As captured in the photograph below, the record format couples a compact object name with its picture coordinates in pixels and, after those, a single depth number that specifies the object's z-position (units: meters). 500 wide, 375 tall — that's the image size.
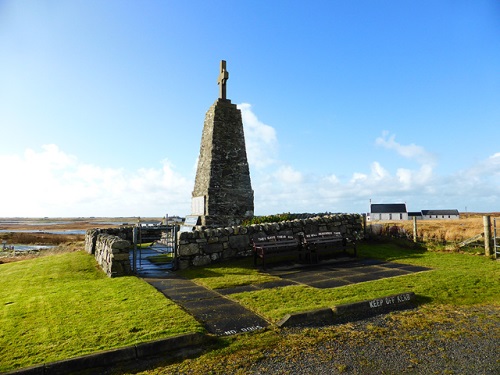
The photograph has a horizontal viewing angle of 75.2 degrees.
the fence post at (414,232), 15.11
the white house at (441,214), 74.15
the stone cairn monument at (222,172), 16.39
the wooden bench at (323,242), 11.06
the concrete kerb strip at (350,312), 5.20
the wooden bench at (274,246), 10.50
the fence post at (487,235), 12.03
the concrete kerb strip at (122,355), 3.82
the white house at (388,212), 70.25
